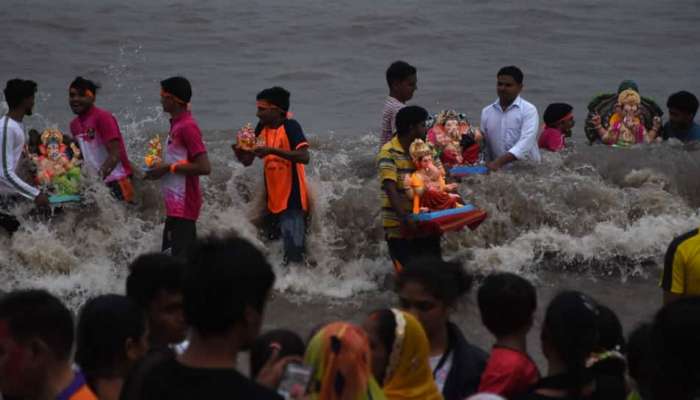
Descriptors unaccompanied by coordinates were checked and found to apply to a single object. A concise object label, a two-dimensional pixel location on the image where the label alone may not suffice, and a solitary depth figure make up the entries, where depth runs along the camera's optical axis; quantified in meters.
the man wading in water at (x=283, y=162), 17.22
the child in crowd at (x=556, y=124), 21.34
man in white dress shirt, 18.72
